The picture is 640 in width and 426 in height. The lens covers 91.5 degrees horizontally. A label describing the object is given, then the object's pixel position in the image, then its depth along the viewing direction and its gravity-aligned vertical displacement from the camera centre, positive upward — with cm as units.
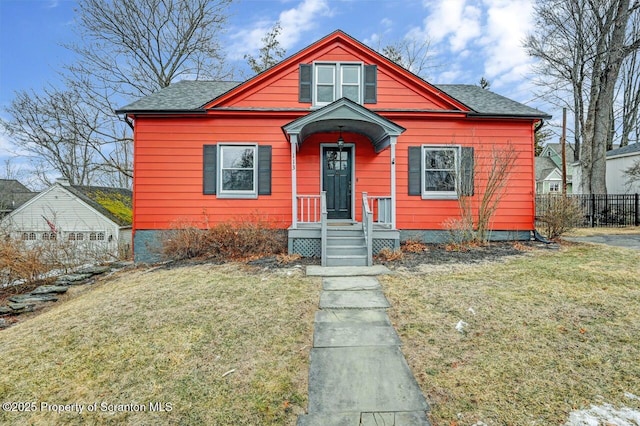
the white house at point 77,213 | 1688 -19
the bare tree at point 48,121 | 1645 +481
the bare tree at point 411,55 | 2128 +1081
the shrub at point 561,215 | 881 -7
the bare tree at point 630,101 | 2470 +898
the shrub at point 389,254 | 717 -100
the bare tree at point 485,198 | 839 +39
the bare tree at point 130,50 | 1673 +925
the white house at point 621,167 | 1884 +301
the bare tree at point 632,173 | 1744 +231
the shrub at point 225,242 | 779 -80
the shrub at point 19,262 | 768 -133
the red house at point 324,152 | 898 +175
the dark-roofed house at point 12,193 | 2214 +126
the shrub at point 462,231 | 841 -51
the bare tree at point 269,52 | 2223 +1145
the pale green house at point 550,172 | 3250 +428
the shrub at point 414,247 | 808 -93
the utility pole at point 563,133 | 1756 +462
